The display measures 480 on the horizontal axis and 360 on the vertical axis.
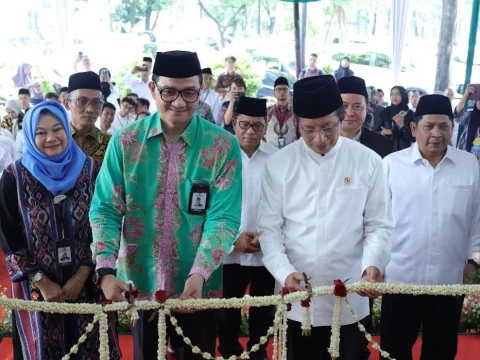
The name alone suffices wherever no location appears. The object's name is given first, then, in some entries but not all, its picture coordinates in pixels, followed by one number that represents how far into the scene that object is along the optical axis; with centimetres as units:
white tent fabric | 1135
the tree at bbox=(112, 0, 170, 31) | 1278
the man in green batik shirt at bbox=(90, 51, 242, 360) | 224
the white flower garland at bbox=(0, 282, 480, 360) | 208
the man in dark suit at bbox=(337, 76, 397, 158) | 357
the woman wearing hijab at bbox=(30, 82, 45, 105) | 1066
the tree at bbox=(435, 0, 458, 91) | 1212
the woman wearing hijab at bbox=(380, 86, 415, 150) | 771
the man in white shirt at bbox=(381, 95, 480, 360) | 295
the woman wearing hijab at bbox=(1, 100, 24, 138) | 806
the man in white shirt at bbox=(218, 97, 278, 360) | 367
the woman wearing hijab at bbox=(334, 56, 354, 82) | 1167
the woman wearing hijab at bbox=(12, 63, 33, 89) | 1183
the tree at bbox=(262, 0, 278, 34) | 1305
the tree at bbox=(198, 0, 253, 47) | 1295
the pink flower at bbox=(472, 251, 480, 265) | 289
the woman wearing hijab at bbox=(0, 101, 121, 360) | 263
